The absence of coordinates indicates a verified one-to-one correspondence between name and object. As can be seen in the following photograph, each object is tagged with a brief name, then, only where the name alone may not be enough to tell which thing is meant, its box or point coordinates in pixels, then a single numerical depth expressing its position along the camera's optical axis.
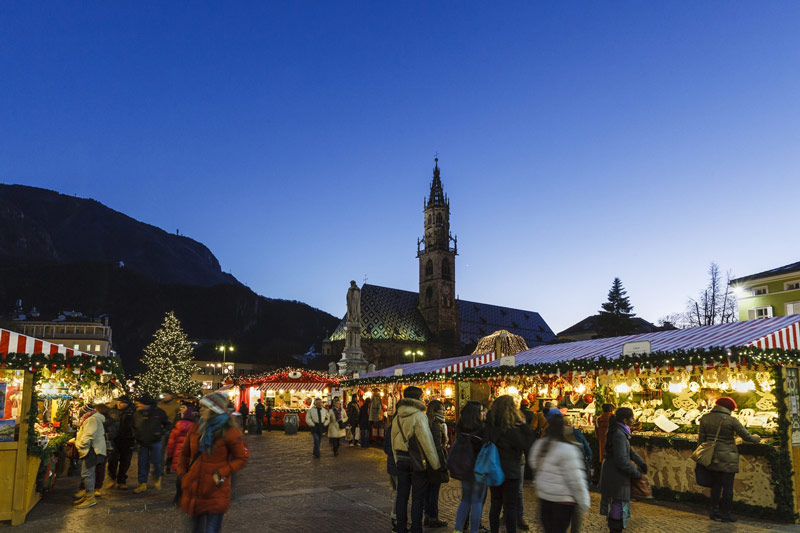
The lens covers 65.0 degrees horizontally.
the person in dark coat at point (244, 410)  25.27
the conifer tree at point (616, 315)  63.62
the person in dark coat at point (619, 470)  6.45
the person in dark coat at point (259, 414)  25.97
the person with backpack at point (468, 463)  6.16
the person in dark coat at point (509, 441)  6.13
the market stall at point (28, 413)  8.16
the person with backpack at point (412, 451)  6.41
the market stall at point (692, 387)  8.57
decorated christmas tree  39.53
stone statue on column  35.25
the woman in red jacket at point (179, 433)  8.69
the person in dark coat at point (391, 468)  7.96
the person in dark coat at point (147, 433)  10.45
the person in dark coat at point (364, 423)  19.16
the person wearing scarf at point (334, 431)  16.55
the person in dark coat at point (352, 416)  19.97
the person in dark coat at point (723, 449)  7.90
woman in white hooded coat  4.88
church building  75.38
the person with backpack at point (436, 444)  7.41
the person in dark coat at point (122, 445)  10.70
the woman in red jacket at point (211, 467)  4.78
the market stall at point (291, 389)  28.59
